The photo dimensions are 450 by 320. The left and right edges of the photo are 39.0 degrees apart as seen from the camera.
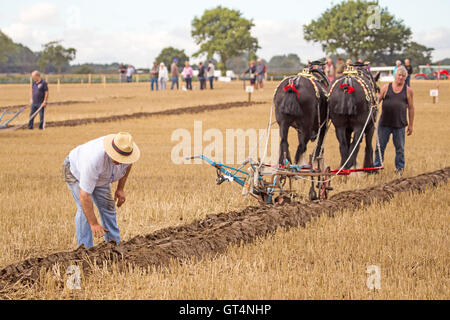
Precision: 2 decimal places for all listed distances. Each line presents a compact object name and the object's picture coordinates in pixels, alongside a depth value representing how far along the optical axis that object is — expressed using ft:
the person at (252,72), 128.26
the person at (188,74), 137.69
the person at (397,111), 43.19
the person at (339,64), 68.36
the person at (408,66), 96.99
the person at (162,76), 141.49
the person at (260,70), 127.04
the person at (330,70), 84.38
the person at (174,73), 139.36
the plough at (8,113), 95.29
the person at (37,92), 72.08
